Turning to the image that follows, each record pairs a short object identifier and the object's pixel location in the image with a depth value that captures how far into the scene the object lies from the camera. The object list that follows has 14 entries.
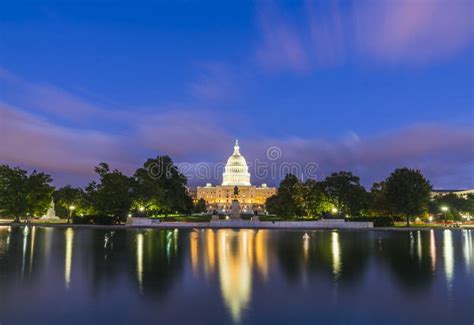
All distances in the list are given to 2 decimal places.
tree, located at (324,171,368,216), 67.31
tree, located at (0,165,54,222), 66.25
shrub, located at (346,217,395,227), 61.41
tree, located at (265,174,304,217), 69.00
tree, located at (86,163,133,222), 63.50
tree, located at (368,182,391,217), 68.38
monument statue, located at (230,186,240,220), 72.06
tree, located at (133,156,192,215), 65.38
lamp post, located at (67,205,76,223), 75.62
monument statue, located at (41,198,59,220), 71.50
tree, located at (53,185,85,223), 79.38
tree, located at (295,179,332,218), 67.44
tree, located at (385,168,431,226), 62.97
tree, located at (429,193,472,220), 95.00
